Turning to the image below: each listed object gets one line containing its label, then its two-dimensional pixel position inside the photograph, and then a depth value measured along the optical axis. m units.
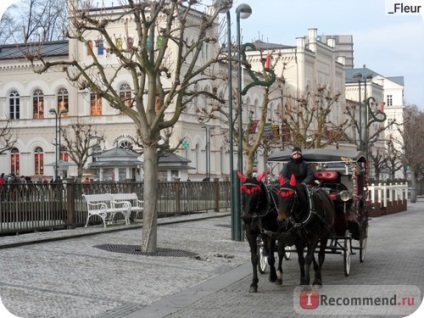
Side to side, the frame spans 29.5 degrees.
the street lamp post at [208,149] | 61.85
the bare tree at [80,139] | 58.12
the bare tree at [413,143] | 62.47
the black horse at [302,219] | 12.66
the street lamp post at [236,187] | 22.52
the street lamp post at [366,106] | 40.99
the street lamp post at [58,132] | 53.59
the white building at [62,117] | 63.62
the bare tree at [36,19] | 51.58
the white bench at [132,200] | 26.50
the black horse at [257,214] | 12.88
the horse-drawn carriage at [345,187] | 15.41
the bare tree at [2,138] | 65.05
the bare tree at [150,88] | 18.47
